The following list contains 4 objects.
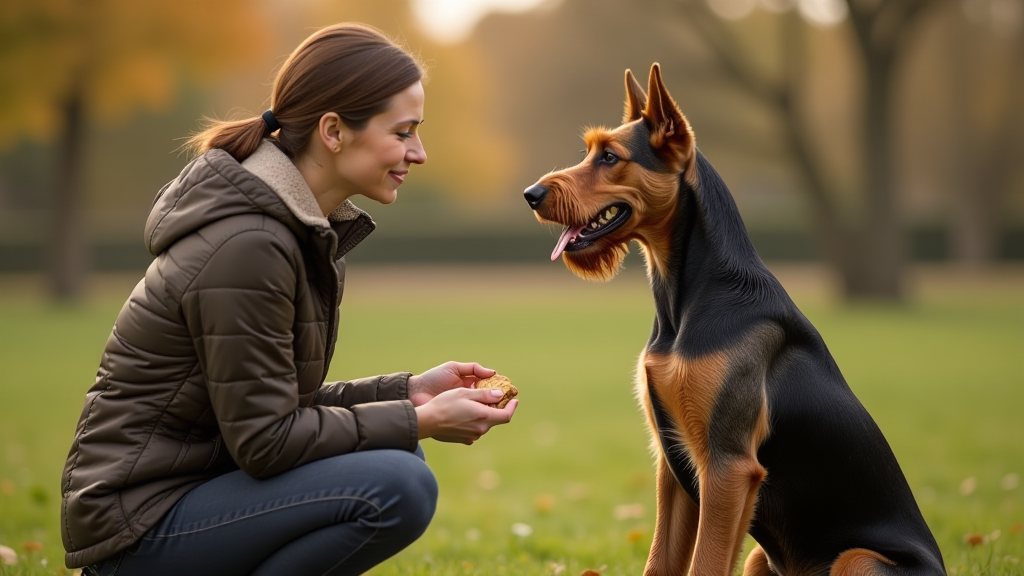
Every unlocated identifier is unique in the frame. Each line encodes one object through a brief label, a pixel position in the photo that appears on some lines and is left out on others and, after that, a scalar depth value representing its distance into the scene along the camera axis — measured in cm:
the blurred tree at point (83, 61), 2531
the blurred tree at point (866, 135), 2492
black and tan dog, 367
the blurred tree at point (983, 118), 4134
